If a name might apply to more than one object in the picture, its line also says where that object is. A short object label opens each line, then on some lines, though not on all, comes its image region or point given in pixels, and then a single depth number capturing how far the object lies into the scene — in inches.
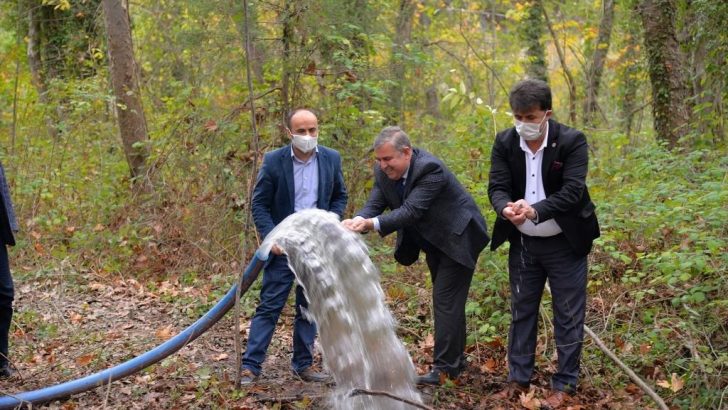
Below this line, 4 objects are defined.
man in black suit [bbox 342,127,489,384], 216.7
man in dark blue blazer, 229.3
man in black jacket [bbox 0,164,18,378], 234.8
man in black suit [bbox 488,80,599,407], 202.4
